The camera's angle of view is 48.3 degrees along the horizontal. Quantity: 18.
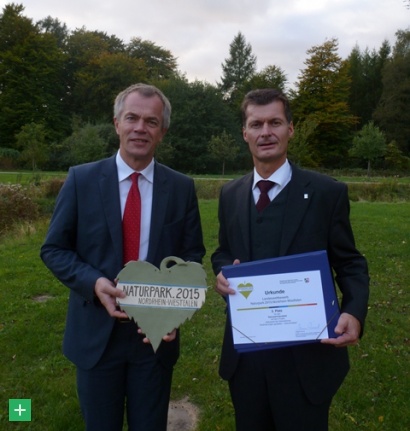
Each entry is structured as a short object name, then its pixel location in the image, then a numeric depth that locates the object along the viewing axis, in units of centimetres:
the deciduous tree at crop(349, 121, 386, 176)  3569
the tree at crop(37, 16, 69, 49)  5941
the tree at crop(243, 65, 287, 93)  4775
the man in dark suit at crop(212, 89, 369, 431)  232
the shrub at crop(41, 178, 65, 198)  1748
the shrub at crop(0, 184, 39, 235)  1344
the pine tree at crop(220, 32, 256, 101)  6125
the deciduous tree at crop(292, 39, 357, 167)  4331
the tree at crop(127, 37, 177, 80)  5647
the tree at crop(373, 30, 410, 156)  4319
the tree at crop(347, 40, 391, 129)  5050
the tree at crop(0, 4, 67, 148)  4350
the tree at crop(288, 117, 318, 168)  3120
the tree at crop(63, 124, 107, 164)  3186
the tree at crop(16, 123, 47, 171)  3109
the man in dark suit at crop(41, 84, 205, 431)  246
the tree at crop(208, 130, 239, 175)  3709
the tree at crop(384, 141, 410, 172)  3994
